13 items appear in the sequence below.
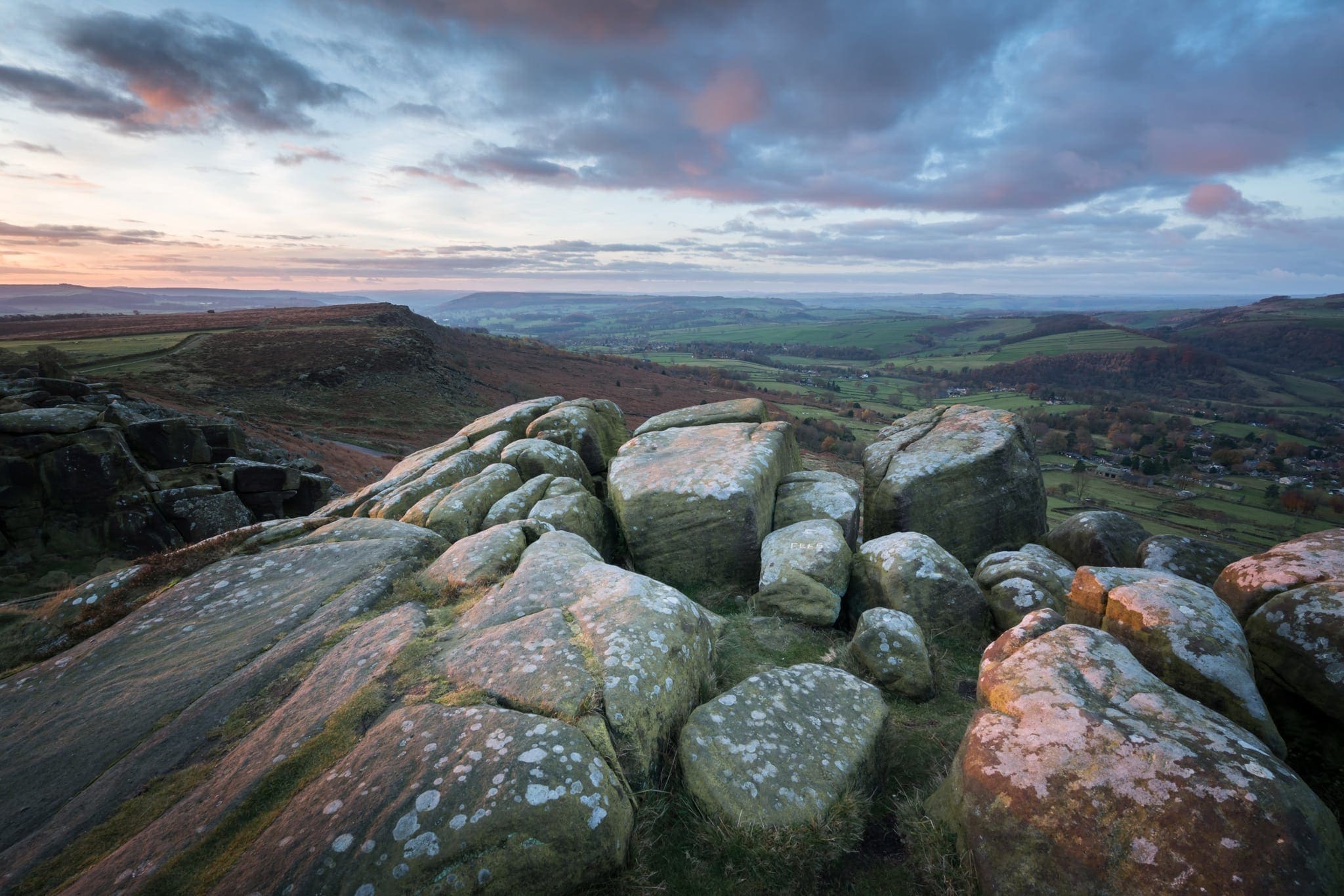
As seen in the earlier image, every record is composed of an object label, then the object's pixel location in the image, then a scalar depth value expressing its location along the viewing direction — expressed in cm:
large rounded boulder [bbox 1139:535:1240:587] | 1005
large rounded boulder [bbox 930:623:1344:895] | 422
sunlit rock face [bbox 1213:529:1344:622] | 715
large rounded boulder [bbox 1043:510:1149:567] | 1227
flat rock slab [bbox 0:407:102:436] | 1627
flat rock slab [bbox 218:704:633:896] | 446
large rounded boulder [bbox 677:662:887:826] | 578
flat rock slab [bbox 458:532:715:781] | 635
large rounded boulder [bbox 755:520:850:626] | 1061
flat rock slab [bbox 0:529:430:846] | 623
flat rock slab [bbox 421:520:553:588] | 1001
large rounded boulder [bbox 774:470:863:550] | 1379
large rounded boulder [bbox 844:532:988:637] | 1026
